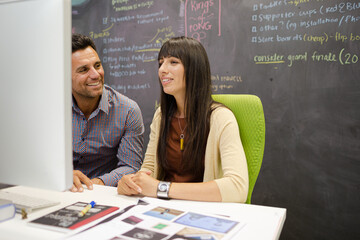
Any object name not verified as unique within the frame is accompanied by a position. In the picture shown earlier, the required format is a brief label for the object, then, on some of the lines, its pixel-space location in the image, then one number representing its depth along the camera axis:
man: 1.61
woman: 1.28
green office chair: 1.30
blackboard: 2.06
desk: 0.72
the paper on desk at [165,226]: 0.68
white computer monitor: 0.64
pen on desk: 0.79
